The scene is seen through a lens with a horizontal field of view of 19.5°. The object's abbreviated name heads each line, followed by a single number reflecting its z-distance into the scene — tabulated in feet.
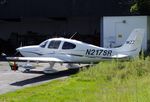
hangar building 106.83
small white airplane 71.41
